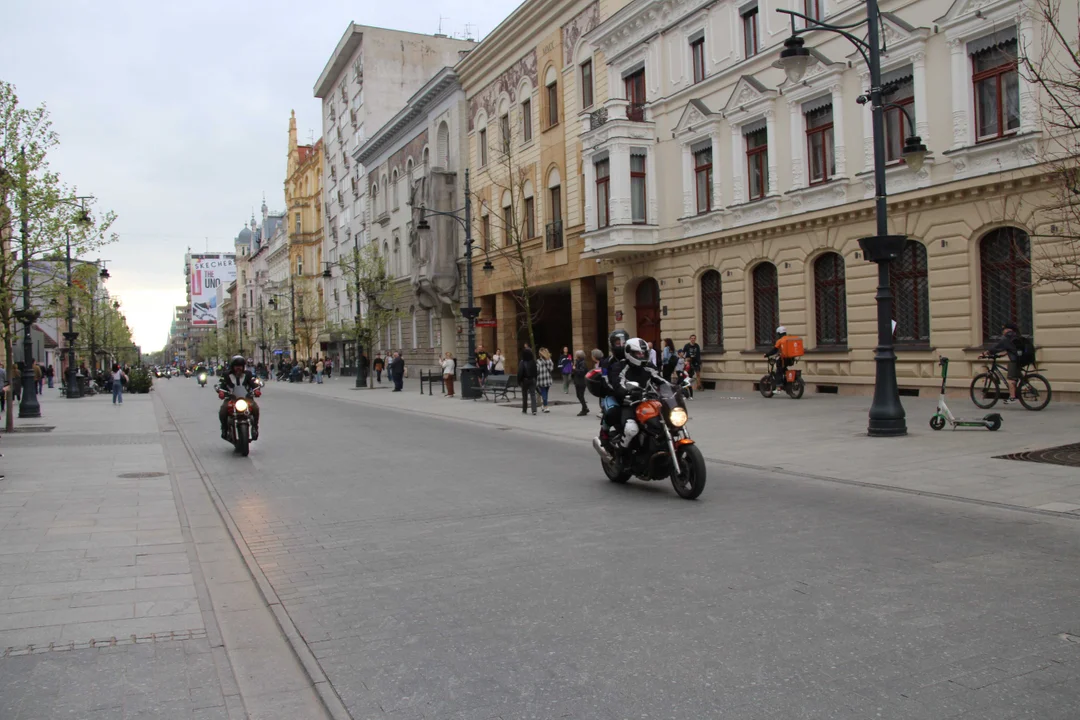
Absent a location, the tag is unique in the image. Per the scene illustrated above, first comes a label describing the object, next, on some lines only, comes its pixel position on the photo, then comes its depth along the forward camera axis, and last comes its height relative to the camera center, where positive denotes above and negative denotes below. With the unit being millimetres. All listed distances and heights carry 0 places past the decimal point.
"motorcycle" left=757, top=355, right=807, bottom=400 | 22047 -958
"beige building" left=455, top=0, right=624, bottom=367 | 33969 +7969
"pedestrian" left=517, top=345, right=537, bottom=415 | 21703 -500
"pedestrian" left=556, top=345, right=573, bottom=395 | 30422 -526
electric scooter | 13055 -1203
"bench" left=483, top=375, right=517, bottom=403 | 26656 -893
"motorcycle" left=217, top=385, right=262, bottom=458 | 13906 -954
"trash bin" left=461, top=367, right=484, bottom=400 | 28469 -1014
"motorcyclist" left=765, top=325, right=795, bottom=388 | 22344 -498
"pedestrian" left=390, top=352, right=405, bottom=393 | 37156 -571
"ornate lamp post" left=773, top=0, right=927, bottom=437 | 13438 +1386
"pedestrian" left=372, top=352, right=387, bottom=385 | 48844 -383
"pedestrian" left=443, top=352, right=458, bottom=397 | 30469 -586
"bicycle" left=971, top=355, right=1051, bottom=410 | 15859 -909
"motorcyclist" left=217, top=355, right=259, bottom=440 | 14258 -369
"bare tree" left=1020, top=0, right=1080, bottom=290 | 16312 +3768
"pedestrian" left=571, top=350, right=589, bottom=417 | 20958 -614
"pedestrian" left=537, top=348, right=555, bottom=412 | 23281 -651
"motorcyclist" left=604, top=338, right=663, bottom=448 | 9320 -340
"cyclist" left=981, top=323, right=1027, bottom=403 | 15500 -187
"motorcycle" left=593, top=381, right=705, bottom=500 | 8828 -978
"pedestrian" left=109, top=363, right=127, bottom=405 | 33366 -739
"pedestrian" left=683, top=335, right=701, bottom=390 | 25625 -223
